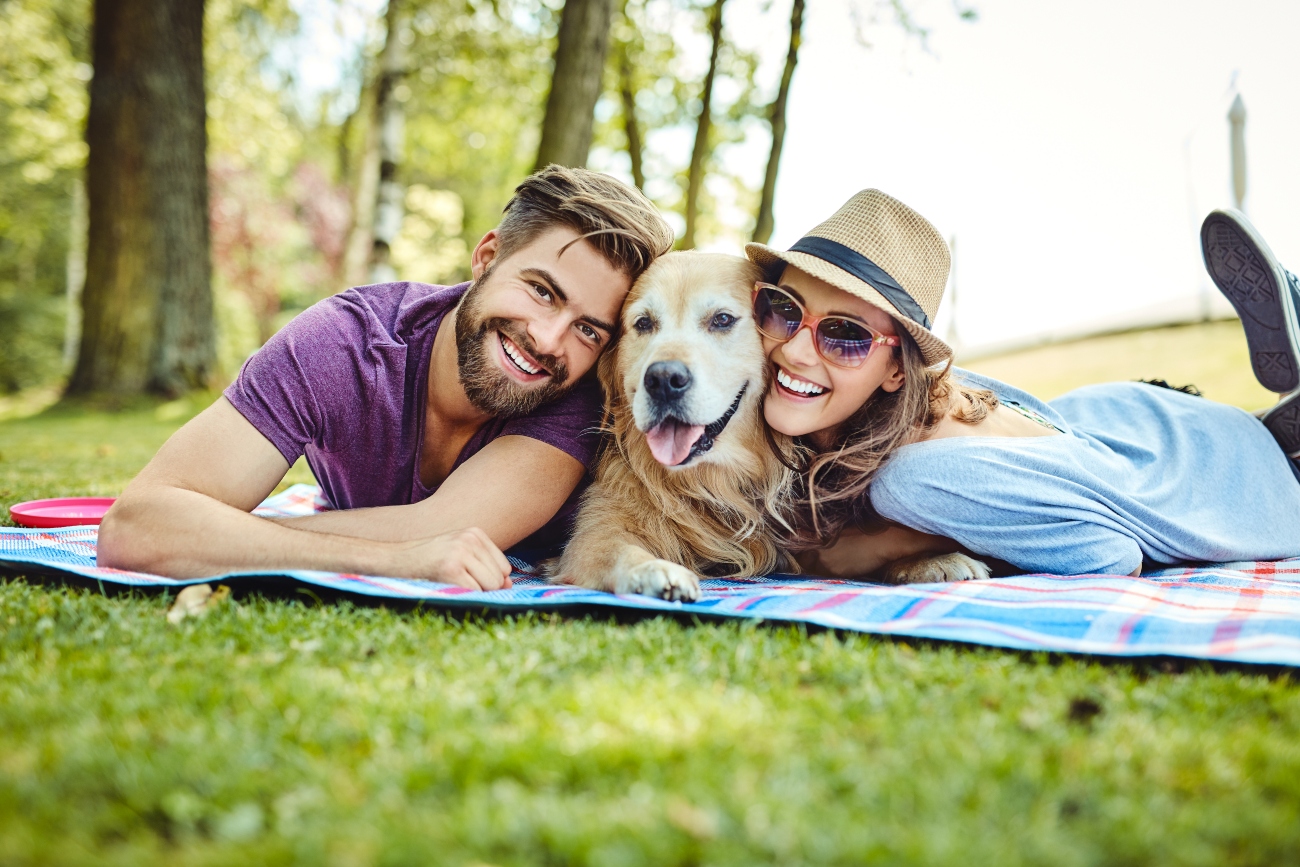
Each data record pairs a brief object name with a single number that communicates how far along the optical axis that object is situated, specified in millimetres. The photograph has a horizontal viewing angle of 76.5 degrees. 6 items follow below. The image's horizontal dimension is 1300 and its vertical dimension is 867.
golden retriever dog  2859
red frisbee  3387
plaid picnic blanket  2010
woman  2701
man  2482
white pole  9875
